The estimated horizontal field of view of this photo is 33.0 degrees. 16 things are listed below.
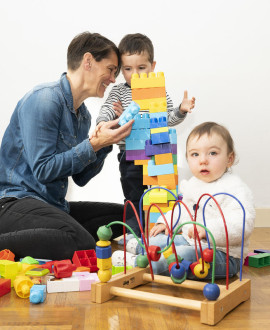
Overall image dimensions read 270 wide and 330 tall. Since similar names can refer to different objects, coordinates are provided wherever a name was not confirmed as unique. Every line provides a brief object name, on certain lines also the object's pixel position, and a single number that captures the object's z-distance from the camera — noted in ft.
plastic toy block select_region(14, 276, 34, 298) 3.73
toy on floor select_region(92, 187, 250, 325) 3.13
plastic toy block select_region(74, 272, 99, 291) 3.93
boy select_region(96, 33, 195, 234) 5.74
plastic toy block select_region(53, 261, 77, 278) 4.02
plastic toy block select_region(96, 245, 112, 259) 3.51
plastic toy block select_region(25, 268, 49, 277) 4.01
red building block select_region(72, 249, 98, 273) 4.50
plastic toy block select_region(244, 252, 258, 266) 5.02
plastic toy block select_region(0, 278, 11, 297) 3.82
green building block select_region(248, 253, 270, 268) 4.93
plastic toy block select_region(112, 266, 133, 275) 4.41
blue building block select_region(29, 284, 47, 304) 3.58
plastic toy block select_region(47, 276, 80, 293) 3.87
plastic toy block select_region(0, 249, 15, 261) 4.53
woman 4.71
